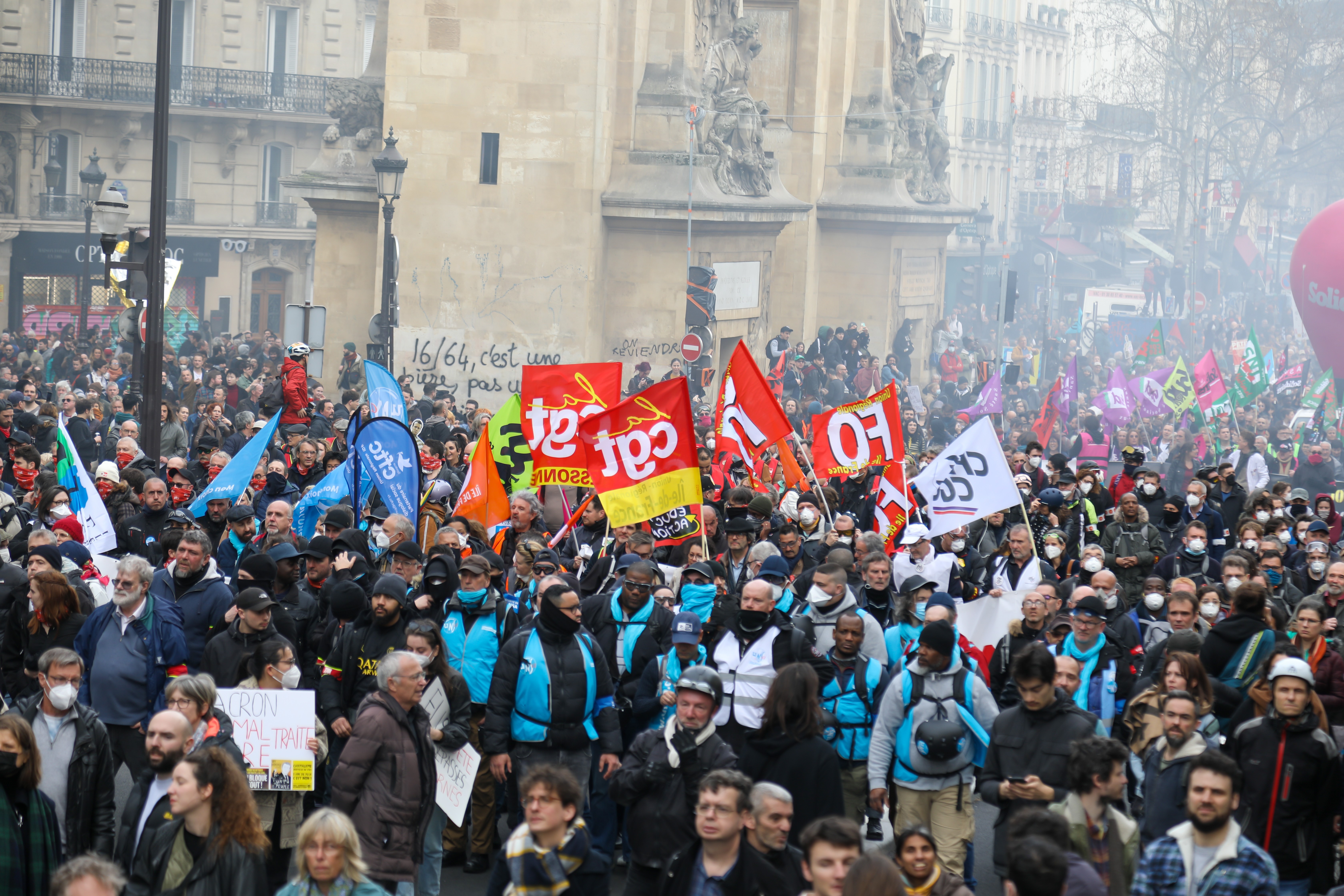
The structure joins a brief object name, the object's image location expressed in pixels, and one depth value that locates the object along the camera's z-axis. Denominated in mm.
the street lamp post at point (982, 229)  52469
